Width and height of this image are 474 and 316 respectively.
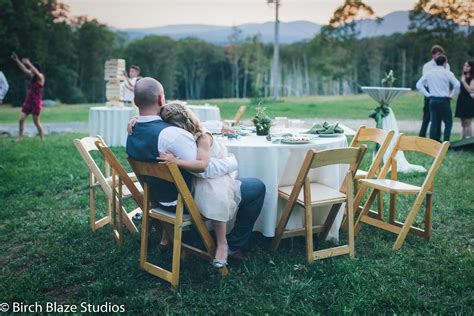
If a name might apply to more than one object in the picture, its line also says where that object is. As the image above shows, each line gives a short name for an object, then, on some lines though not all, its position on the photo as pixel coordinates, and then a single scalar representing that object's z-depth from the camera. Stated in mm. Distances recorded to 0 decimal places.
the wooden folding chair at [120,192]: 3660
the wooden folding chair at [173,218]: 3193
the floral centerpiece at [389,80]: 6975
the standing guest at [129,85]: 11867
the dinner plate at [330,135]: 4348
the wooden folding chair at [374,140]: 4402
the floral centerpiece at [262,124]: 4484
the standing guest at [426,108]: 9744
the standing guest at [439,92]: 9297
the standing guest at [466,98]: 10203
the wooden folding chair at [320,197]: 3477
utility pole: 28250
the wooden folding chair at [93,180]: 4062
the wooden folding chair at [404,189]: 4102
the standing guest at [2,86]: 10367
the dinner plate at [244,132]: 4505
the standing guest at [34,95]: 10742
